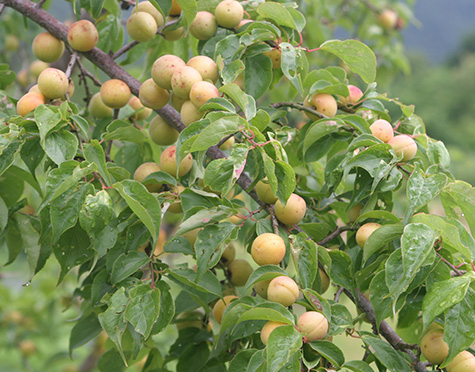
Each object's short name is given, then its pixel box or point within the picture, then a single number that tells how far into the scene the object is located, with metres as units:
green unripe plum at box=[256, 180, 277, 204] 2.07
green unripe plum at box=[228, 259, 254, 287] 2.14
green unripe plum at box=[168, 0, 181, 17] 2.16
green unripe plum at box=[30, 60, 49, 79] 2.33
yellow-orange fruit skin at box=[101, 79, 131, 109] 2.11
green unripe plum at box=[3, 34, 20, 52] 3.25
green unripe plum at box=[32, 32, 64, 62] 2.17
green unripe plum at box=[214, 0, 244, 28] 2.12
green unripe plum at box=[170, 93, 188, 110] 2.12
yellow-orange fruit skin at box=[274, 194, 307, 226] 2.04
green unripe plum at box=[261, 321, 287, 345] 1.94
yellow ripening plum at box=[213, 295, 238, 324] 2.08
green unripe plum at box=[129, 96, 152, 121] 2.26
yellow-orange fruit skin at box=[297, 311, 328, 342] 1.94
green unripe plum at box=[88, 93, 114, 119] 2.23
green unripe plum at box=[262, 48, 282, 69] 2.12
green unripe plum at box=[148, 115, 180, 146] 2.15
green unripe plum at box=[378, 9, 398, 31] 4.10
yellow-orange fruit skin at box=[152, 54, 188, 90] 2.08
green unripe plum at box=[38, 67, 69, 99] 2.08
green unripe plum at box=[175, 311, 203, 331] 2.17
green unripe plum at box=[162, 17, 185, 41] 2.18
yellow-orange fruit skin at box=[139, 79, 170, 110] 2.10
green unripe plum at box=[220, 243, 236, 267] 2.16
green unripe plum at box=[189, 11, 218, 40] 2.14
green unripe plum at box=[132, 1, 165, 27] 2.16
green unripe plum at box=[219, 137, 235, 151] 2.14
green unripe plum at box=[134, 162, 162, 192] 2.09
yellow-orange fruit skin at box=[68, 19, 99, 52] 2.12
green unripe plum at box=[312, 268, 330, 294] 2.06
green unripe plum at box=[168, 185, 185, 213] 2.07
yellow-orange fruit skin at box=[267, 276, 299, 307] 1.96
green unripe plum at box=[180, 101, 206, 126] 2.05
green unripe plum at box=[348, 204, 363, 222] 2.07
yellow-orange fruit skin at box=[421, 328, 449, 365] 1.98
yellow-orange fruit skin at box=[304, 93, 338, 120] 2.09
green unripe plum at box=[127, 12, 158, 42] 2.13
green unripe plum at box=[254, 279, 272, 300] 2.01
